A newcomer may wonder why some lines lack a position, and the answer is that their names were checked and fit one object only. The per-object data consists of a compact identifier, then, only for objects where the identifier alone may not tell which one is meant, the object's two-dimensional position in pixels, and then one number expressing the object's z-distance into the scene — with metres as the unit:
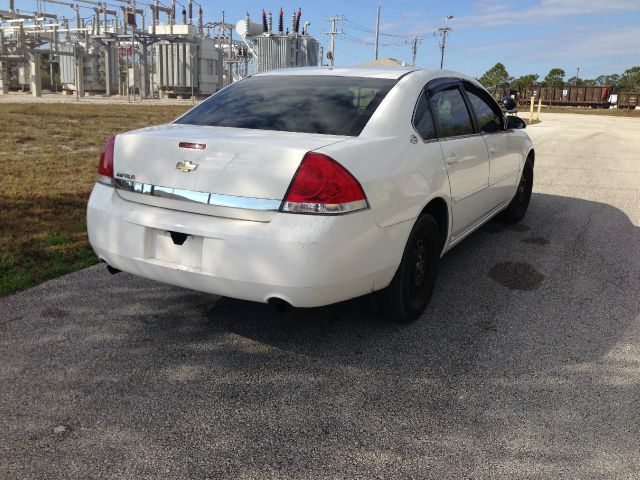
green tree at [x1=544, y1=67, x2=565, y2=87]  104.44
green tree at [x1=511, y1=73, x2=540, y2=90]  85.69
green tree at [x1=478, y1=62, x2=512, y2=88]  82.06
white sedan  2.74
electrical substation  40.50
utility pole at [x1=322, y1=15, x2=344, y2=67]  62.86
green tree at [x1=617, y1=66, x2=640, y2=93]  92.19
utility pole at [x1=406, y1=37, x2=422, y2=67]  78.70
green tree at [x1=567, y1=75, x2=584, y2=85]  115.79
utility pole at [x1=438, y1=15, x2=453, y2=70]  70.50
